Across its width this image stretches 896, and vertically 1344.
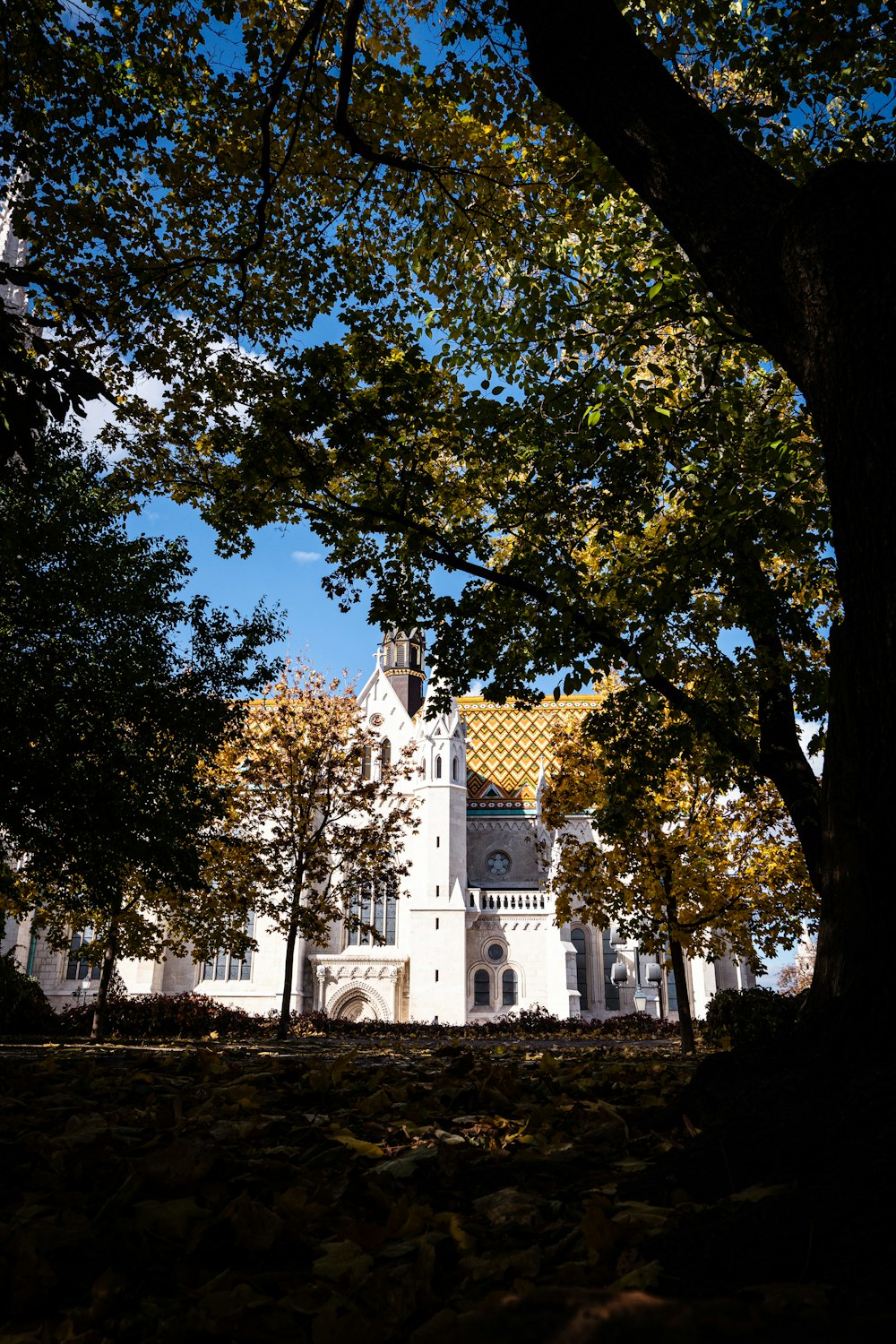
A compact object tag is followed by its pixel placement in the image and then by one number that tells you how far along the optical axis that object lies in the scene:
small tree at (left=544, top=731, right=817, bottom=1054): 16.78
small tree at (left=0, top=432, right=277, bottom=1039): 12.12
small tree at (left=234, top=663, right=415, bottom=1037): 22.02
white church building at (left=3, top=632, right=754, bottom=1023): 39.09
